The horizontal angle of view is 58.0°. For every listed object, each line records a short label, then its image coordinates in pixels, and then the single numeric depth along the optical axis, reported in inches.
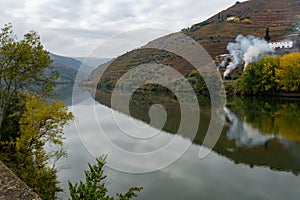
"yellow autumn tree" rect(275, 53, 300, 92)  1858.4
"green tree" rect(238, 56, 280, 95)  1993.1
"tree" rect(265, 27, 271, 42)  3334.2
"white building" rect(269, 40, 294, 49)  2994.6
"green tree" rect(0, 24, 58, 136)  407.2
